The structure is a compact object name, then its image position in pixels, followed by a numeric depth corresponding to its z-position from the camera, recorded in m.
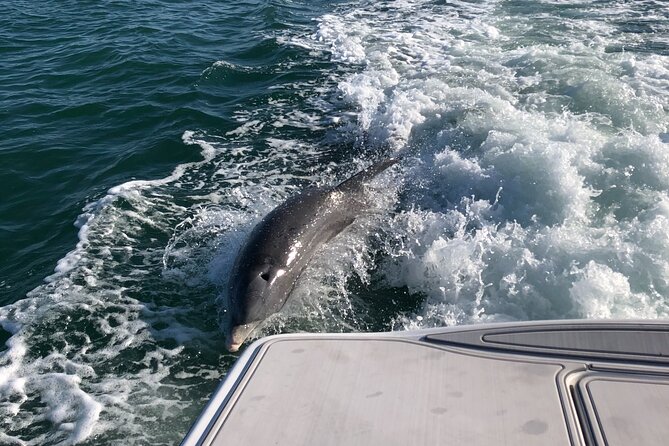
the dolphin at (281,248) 6.89
